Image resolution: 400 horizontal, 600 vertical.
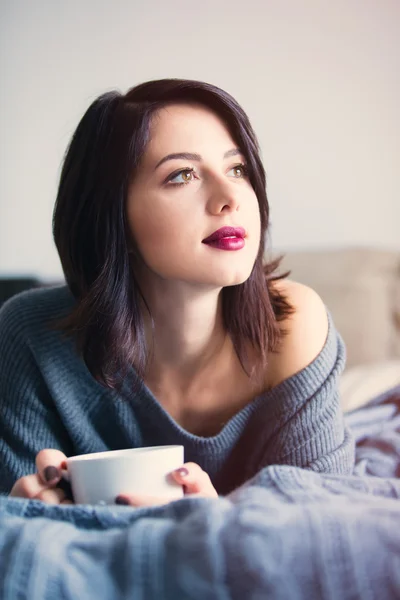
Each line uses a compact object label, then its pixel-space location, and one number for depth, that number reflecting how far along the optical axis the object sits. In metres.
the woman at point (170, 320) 0.83
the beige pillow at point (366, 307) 1.63
